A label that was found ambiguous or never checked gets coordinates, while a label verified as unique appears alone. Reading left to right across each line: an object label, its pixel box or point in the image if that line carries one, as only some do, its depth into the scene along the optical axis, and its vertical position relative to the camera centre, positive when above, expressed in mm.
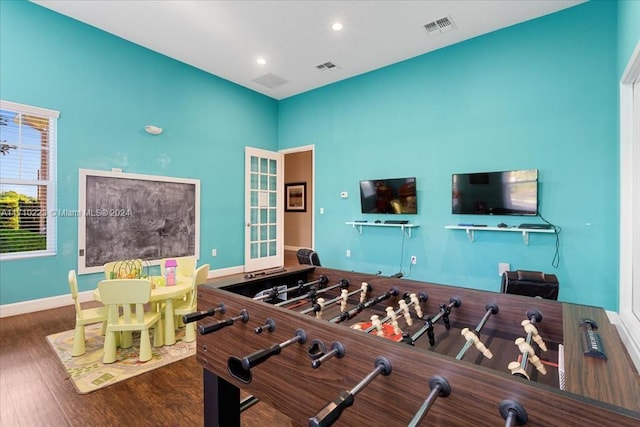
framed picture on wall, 8672 +523
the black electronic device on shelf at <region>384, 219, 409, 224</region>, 4571 -94
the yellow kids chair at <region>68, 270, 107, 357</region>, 2508 -888
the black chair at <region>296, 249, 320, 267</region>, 3356 -478
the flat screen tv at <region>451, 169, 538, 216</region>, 3559 +280
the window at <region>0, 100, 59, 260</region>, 3406 +386
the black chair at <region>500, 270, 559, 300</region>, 2180 -508
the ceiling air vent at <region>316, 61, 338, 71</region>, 4840 +2400
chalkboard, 3939 -56
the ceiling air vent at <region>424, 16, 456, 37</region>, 3707 +2373
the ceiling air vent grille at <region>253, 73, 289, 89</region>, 5281 +2395
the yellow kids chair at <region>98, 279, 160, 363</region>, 2340 -761
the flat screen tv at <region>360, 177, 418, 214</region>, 4527 +297
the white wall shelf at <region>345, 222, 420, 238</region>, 4495 -168
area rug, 2166 -1179
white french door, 5871 +90
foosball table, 614 -399
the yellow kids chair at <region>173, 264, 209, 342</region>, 2842 -888
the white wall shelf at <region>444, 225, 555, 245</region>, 3450 -171
